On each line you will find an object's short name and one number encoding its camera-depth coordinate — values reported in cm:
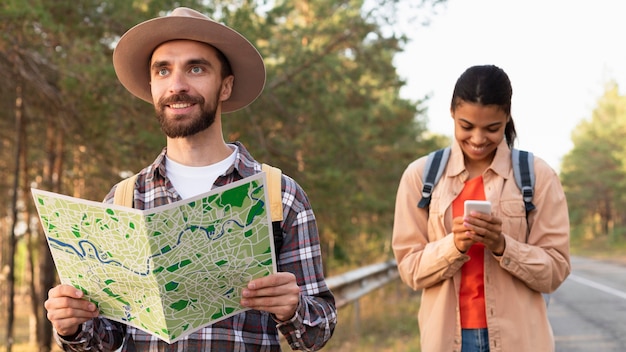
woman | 319
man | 225
